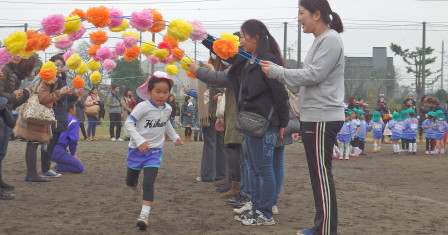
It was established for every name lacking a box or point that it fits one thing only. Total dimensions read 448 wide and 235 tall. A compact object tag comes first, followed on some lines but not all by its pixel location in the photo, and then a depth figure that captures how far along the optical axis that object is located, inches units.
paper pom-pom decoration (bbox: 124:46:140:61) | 296.7
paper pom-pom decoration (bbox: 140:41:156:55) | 299.4
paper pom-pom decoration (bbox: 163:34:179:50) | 286.4
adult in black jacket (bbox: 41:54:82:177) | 357.7
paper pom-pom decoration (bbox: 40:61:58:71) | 274.5
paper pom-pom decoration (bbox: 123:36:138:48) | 294.4
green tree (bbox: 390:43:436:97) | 1035.3
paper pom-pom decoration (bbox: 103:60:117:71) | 321.4
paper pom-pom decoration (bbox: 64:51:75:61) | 305.5
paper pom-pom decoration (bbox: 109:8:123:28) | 253.8
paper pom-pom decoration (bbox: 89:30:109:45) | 274.7
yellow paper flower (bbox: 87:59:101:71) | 311.7
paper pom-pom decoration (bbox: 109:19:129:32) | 272.7
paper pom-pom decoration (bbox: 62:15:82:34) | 239.1
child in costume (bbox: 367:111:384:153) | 667.4
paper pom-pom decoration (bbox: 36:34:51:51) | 233.8
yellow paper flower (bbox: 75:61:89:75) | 295.1
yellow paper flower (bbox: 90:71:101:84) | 318.3
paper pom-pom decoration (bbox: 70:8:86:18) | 246.0
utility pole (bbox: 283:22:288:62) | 987.0
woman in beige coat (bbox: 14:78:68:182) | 326.3
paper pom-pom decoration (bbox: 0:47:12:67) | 238.5
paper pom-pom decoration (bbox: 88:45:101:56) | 309.4
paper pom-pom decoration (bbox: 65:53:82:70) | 282.2
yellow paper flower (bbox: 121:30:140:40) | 298.8
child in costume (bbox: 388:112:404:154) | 642.2
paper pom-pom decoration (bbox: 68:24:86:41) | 273.0
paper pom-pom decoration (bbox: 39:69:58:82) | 267.9
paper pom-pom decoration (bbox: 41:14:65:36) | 230.5
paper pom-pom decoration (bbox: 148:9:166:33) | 262.7
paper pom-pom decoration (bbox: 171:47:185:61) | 283.1
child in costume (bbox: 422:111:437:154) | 645.3
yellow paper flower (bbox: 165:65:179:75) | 310.7
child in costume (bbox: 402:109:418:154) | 640.4
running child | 226.8
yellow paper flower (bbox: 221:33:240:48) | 252.8
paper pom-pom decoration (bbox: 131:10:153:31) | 257.1
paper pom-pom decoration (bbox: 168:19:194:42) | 249.6
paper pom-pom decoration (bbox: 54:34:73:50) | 271.9
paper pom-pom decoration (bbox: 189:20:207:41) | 256.8
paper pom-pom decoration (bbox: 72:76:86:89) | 313.3
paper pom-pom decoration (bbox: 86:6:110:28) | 240.2
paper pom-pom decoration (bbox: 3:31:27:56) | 219.8
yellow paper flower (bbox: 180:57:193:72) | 263.5
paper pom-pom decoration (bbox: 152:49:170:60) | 285.4
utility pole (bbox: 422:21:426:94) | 1035.4
